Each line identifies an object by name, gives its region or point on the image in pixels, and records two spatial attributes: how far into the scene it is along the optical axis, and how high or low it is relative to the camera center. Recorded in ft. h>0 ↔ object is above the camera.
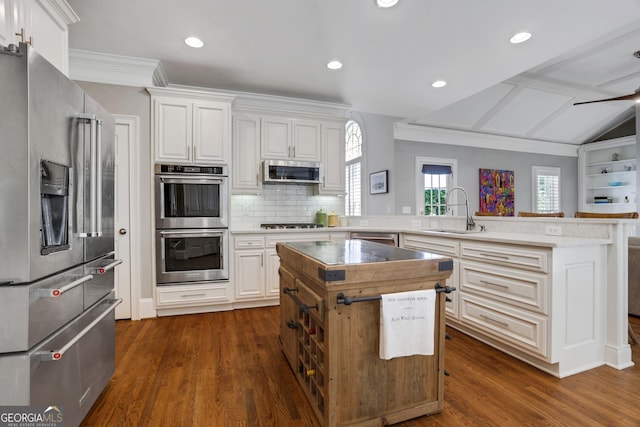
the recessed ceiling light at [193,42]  9.18 +5.20
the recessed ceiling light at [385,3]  7.52 +5.18
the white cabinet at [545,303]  6.75 -2.18
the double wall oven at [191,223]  10.75 -0.42
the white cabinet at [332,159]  13.76 +2.38
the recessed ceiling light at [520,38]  8.99 +5.21
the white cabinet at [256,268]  11.71 -2.19
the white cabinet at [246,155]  12.69 +2.39
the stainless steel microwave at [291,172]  12.76 +1.71
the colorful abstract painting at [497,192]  21.72 +1.42
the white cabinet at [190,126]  10.74 +3.10
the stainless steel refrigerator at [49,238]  3.75 -0.36
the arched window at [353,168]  17.29 +2.51
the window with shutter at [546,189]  23.94 +1.77
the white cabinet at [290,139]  12.98 +3.15
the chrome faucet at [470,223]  11.21 -0.43
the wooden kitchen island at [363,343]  4.77 -2.17
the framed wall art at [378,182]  16.67 +1.63
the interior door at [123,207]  10.49 +0.17
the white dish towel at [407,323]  4.75 -1.79
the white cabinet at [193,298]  10.81 -3.14
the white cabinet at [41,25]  5.10 +3.55
